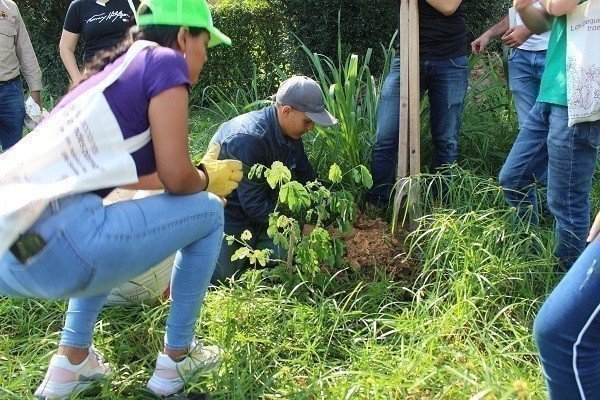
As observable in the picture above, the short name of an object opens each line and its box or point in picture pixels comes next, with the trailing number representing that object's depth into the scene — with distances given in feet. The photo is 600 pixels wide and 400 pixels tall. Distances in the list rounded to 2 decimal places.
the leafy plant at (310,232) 8.42
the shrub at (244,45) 20.53
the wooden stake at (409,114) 10.16
